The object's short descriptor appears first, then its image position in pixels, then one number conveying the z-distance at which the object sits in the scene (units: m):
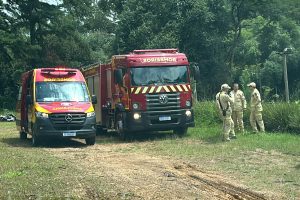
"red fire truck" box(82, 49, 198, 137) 18.56
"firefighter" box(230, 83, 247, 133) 19.52
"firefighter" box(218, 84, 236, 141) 17.36
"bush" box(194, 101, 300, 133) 19.05
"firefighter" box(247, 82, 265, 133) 19.23
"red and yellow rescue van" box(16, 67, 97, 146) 16.88
